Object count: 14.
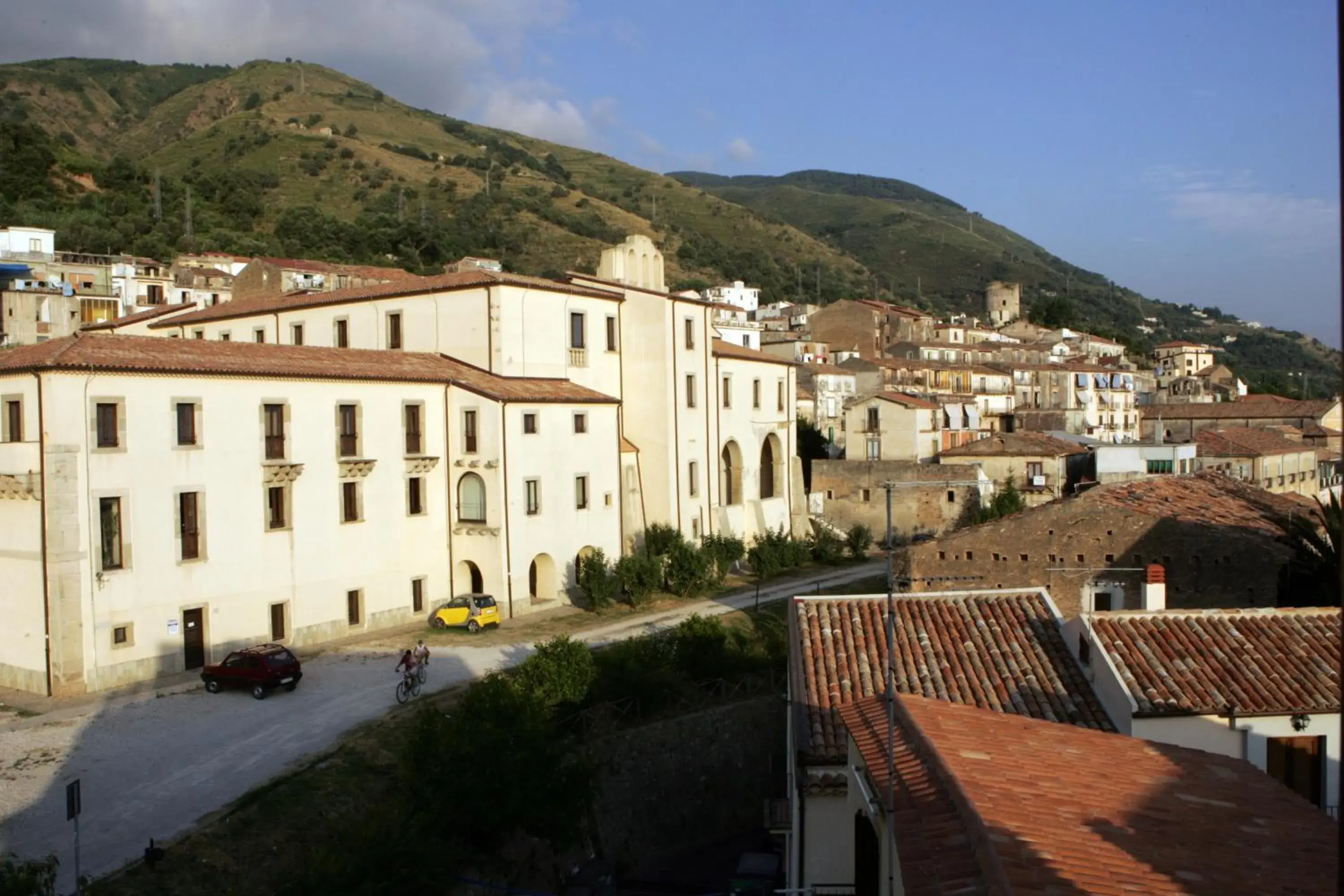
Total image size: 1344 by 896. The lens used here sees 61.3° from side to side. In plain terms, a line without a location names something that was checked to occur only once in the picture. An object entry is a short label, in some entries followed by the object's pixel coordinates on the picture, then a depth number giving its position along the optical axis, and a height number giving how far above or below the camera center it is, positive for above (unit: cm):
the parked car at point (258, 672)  2486 -510
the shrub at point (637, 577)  3622 -465
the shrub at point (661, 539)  3931 -379
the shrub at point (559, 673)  2311 -497
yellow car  3216 -505
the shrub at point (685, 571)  3800 -472
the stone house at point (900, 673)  1366 -373
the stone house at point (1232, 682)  1456 -358
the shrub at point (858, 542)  4747 -488
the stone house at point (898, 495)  4925 -315
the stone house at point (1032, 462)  4969 -178
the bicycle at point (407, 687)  2458 -543
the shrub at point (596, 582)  3534 -465
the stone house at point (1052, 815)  808 -333
